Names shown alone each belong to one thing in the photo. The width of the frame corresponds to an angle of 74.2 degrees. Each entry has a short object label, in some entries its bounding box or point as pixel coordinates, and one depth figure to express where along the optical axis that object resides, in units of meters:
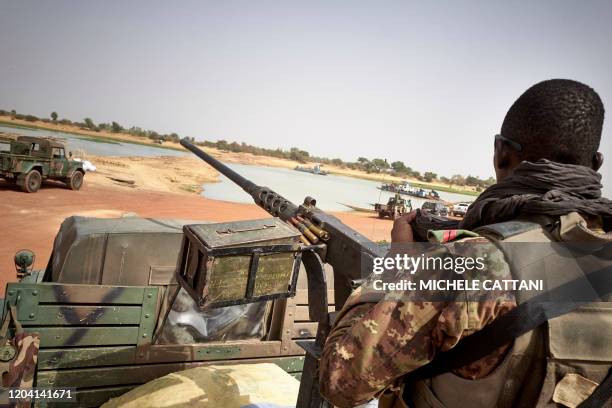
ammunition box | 2.42
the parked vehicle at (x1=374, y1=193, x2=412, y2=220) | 23.65
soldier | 1.20
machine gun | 2.58
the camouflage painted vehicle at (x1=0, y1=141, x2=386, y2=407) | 2.57
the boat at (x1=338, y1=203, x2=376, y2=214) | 30.80
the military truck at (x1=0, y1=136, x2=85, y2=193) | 14.99
